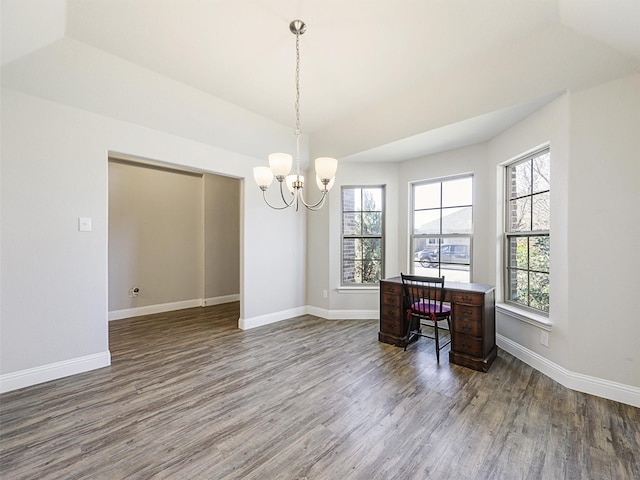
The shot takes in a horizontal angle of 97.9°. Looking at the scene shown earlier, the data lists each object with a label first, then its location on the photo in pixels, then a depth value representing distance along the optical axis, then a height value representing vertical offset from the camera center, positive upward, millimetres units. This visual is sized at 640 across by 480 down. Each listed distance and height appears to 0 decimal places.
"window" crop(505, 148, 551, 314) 2795 +76
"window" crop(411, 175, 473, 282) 3752 +145
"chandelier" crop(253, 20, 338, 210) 2129 +555
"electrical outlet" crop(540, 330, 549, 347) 2576 -938
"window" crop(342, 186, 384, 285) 4504 +62
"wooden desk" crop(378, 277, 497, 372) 2691 -863
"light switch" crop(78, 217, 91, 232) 2635 +131
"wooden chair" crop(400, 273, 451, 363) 2912 -731
